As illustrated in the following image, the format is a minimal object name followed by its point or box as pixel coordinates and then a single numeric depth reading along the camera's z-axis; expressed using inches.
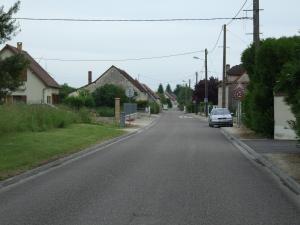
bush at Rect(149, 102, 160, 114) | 3982.8
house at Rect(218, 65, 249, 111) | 3159.5
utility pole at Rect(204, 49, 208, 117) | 3184.5
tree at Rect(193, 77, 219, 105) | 3964.1
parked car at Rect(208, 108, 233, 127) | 1873.8
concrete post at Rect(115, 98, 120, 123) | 1891.0
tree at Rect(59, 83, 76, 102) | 3075.8
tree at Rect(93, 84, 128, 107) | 2874.5
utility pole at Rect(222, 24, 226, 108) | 2188.7
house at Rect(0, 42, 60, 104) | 2432.3
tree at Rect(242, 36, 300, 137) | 1095.5
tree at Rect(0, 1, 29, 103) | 717.9
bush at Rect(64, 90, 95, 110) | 2251.5
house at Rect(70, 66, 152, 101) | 3878.0
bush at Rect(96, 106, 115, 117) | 2299.6
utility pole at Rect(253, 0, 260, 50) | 1223.5
